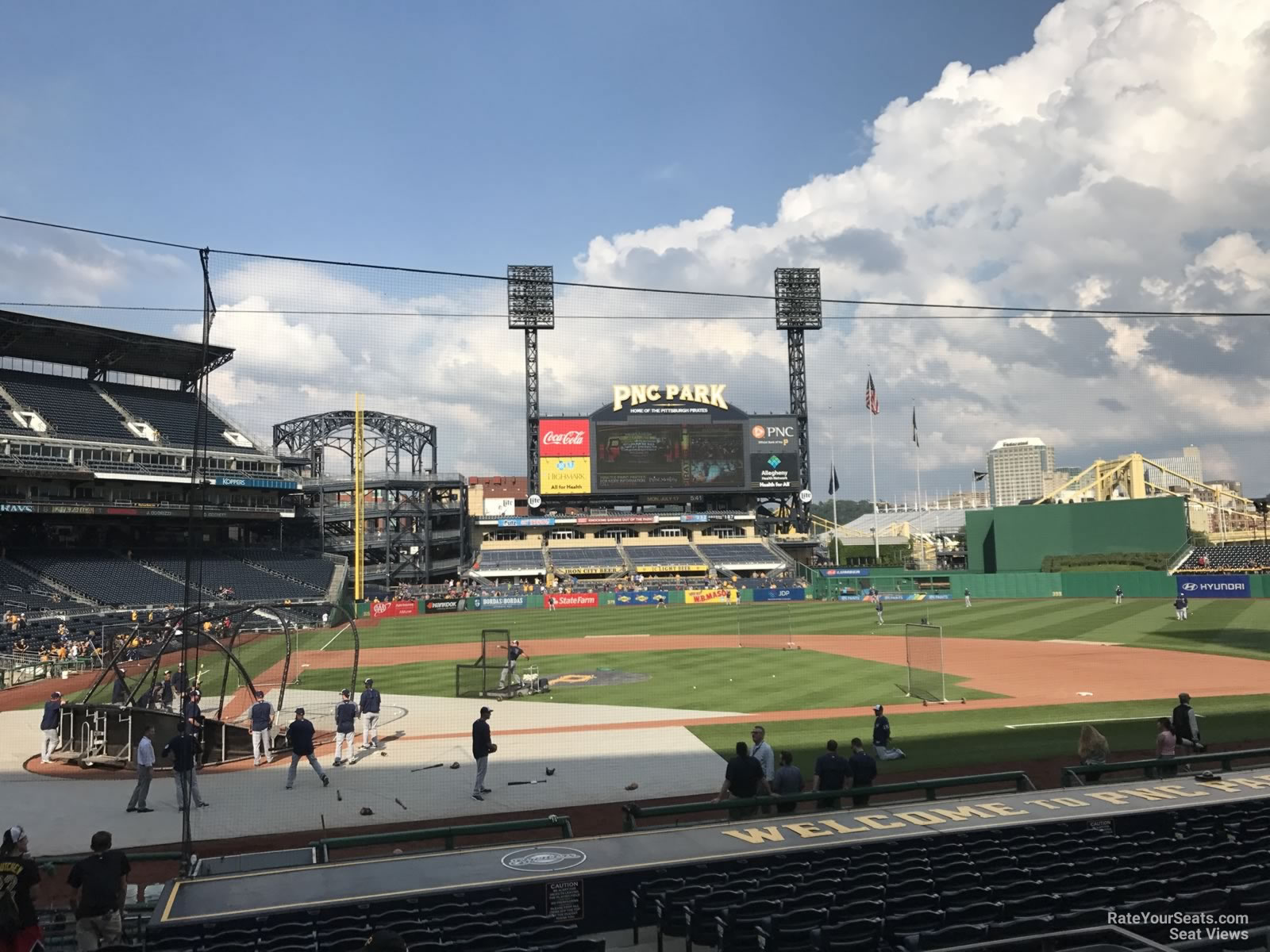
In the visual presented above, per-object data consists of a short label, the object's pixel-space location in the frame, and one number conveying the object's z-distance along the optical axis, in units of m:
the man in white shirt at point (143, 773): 13.41
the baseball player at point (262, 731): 16.48
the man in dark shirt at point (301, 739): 14.63
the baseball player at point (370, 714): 17.47
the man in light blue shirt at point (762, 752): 11.27
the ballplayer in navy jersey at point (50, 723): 17.19
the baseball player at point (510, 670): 24.67
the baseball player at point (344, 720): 16.02
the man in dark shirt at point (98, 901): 7.33
